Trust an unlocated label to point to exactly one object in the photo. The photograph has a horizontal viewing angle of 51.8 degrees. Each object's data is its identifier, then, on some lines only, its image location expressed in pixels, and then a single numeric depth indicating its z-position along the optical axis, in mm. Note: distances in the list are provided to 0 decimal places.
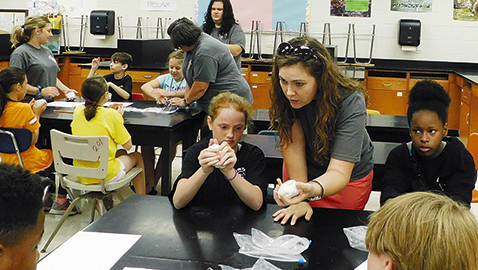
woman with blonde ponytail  4039
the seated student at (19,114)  3197
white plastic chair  2826
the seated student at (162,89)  3994
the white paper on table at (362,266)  1301
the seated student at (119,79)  4570
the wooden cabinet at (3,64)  6746
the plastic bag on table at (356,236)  1434
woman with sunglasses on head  1646
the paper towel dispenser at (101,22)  7680
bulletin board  7316
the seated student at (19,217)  922
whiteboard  8125
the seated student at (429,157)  1896
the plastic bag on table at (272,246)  1369
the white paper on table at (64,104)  4024
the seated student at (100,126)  3049
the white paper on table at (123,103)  4165
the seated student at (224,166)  1684
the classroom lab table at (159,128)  3352
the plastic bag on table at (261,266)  1288
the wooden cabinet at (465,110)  5643
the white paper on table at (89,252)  1304
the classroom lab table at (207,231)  1332
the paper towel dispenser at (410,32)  6855
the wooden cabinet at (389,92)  6695
